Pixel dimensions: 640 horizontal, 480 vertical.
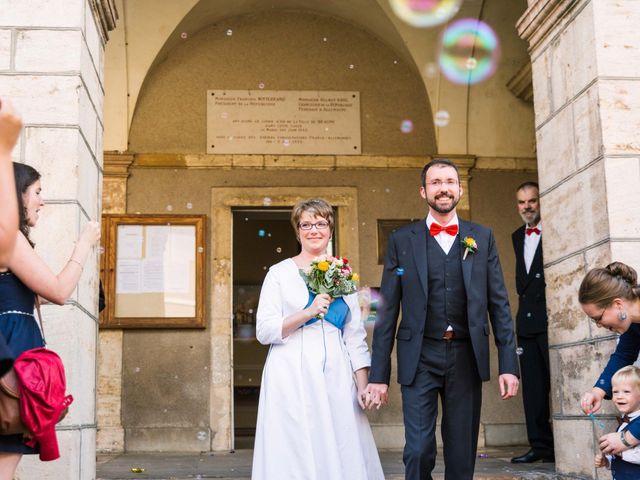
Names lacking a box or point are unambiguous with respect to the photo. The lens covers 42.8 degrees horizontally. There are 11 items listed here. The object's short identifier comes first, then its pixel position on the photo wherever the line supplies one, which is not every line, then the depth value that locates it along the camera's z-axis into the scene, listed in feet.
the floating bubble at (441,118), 30.14
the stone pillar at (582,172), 15.52
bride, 13.71
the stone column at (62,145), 14.85
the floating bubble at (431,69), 30.01
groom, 13.33
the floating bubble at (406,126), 30.50
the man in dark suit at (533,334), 20.44
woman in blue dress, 9.73
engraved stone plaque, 29.76
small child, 12.75
